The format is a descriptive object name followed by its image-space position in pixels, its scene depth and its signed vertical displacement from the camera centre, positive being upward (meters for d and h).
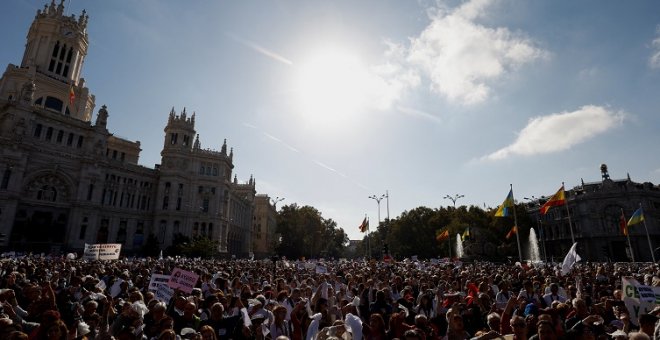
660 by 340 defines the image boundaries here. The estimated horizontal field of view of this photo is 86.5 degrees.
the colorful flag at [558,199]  30.81 +5.85
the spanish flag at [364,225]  50.84 +5.52
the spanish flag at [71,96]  56.62 +25.76
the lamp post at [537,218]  76.30 +10.68
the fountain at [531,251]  72.50 +3.06
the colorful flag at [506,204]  32.44 +5.55
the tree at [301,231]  89.12 +8.18
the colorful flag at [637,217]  33.19 +4.68
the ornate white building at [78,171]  46.66 +13.97
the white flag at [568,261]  17.19 +0.28
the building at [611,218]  63.31 +8.97
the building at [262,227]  110.31 +11.44
